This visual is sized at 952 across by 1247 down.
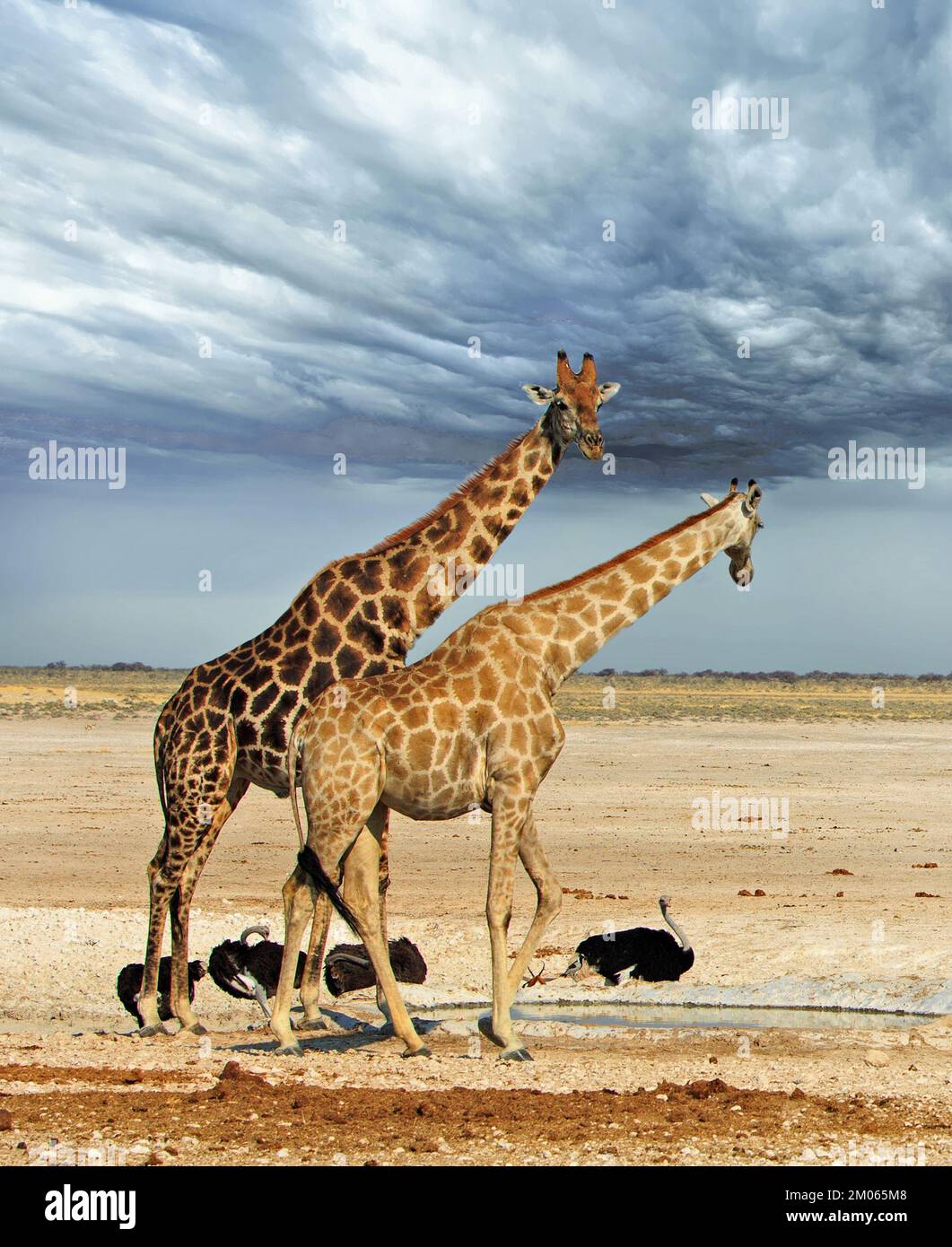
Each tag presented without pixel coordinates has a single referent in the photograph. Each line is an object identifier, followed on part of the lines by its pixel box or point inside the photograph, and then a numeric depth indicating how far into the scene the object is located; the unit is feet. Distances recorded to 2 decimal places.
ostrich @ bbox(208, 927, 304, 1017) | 38.96
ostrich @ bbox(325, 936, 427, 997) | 39.19
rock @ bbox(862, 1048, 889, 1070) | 33.09
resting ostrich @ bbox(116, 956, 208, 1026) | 37.70
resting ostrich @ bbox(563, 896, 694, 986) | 43.04
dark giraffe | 36.37
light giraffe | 32.22
